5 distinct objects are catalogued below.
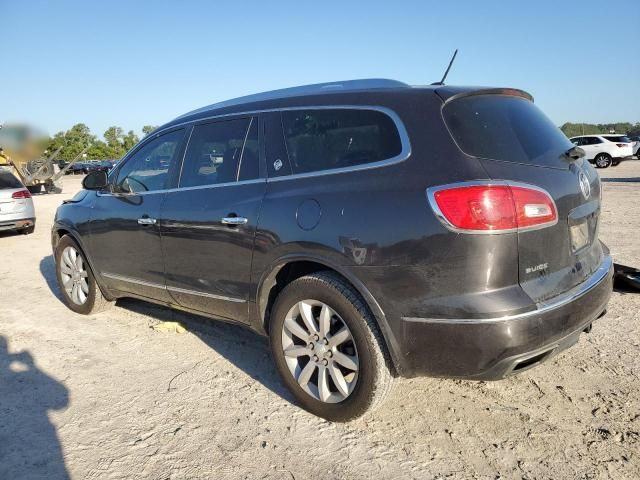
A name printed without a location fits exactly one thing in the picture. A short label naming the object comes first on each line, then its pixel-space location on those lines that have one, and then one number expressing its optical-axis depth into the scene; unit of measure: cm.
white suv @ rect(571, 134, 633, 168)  2600
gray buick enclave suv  235
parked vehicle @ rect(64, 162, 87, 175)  5476
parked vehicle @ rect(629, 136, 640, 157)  2884
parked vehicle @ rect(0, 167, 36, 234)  1013
